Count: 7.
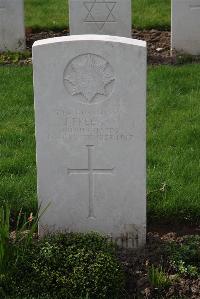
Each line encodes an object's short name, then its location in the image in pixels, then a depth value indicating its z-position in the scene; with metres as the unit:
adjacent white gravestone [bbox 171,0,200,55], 9.65
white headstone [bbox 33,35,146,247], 4.96
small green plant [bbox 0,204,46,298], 4.66
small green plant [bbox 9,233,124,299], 4.67
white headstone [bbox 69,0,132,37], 9.67
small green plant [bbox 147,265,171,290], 4.81
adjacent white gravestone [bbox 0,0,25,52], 9.89
